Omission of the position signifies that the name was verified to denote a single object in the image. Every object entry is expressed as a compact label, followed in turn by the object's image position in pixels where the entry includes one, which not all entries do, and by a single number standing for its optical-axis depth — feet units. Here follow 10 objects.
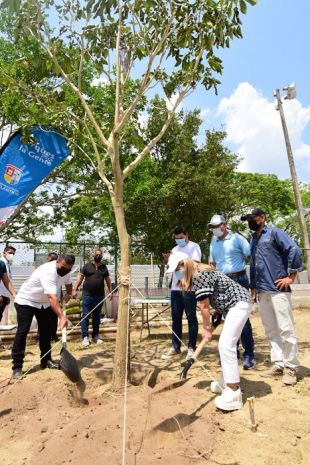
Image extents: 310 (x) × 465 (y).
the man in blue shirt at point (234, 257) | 15.03
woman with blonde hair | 11.24
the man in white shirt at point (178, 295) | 17.39
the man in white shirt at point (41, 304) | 15.28
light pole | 50.39
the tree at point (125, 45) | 14.32
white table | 21.03
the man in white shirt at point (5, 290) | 21.73
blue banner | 20.97
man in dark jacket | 13.12
